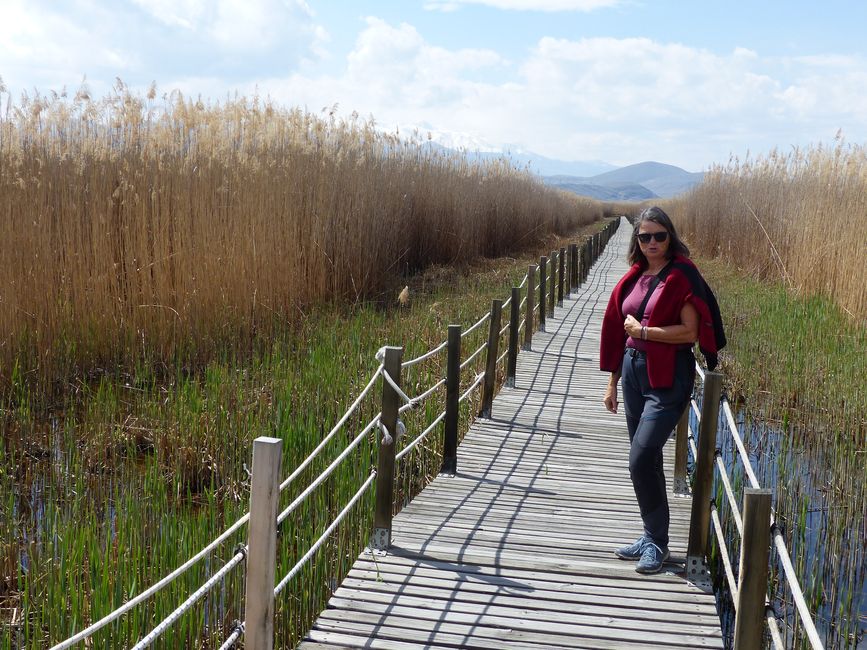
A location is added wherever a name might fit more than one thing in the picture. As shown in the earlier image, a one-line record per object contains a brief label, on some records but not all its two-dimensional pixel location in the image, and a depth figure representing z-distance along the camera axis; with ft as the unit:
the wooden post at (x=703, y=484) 13.37
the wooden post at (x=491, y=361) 23.17
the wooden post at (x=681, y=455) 18.01
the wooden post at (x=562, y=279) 49.69
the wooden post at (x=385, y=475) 14.35
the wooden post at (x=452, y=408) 18.70
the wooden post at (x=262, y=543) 9.23
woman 13.62
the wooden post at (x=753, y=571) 9.48
